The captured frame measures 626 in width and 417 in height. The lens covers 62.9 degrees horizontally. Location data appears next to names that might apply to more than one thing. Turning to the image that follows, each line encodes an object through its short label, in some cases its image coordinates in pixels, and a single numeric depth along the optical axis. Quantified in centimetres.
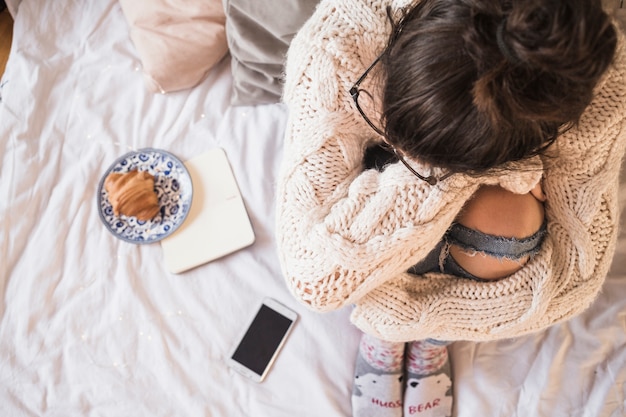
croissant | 92
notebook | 94
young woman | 41
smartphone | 89
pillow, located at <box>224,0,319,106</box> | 84
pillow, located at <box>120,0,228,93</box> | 99
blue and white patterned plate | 95
